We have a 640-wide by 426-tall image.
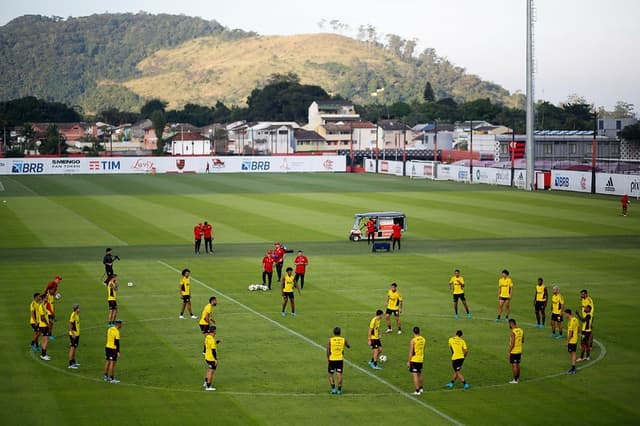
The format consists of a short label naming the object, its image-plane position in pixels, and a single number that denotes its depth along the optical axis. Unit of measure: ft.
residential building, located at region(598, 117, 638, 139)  594.65
